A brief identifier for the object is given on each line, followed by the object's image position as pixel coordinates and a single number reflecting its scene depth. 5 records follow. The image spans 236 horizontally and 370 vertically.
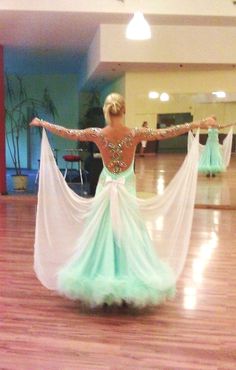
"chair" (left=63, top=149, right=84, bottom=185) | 10.03
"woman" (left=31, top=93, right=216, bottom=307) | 3.06
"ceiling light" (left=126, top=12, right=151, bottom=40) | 4.50
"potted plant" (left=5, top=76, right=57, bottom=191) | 11.52
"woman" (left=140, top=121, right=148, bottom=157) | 6.89
